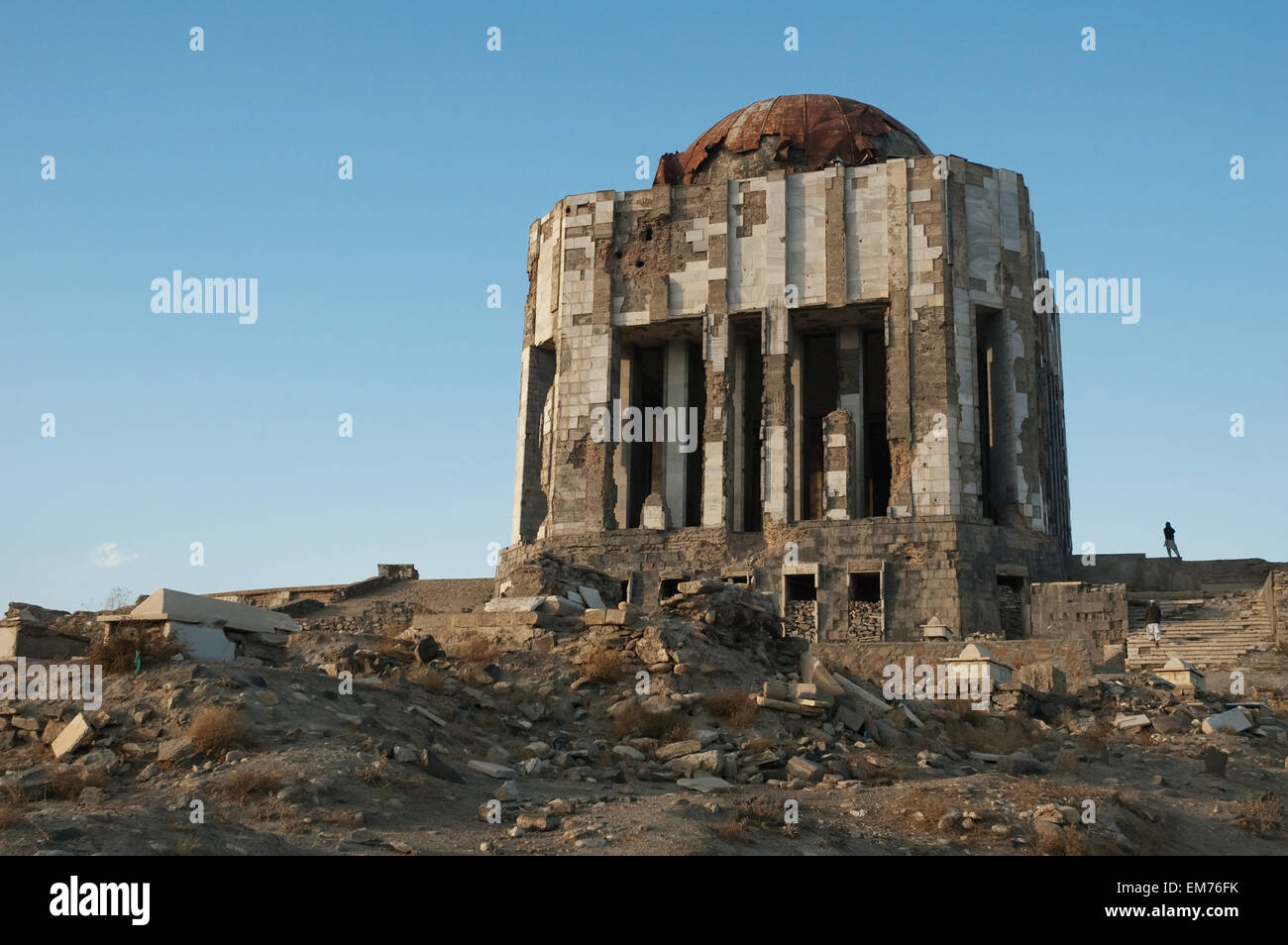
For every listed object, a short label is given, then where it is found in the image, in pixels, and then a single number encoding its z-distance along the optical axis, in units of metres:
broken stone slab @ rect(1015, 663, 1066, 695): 19.38
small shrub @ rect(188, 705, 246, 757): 12.27
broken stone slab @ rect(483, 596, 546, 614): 19.23
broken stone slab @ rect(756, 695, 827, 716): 15.79
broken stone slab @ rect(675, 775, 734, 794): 13.05
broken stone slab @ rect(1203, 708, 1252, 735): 16.92
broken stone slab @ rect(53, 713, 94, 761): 12.35
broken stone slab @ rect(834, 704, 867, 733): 15.82
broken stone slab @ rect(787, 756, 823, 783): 13.55
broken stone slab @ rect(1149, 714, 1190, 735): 17.06
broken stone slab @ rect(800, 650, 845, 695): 16.83
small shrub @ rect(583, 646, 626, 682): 16.83
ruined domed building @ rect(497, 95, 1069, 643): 30.56
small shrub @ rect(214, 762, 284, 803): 11.16
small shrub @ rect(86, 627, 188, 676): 14.12
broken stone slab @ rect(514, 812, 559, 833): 10.94
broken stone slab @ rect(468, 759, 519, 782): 13.23
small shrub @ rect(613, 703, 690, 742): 15.20
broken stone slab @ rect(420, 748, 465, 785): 12.75
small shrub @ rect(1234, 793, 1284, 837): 12.60
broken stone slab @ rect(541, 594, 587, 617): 19.28
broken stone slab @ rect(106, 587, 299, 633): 15.15
